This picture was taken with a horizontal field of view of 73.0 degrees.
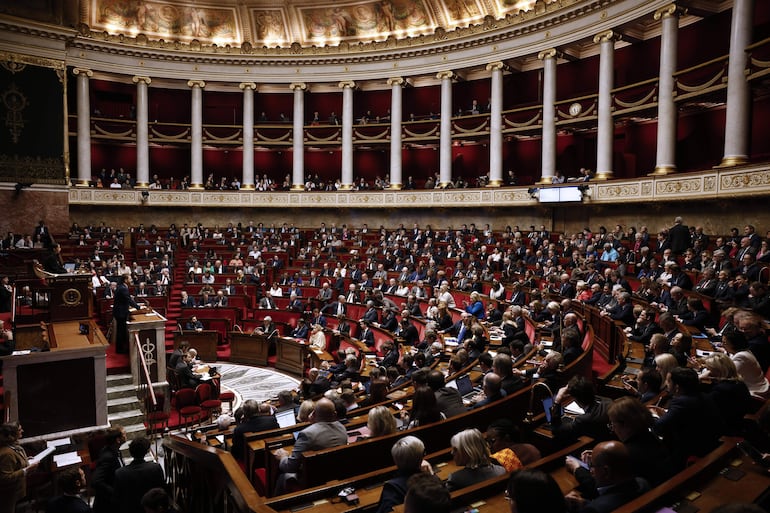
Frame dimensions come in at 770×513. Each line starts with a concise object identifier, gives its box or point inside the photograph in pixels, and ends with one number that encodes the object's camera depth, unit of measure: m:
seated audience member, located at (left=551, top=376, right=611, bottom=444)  4.23
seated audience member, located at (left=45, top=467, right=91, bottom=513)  4.49
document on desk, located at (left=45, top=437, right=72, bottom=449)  7.82
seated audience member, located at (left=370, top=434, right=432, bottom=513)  3.26
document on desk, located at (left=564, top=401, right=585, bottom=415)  5.24
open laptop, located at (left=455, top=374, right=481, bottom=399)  6.09
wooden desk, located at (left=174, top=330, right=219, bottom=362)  14.78
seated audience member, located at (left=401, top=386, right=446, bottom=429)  4.85
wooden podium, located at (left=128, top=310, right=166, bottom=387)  10.36
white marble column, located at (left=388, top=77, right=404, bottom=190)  26.31
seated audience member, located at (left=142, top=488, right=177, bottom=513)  3.91
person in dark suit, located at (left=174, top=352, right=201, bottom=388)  10.27
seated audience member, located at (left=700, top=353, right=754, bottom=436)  4.06
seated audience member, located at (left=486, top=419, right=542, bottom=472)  3.87
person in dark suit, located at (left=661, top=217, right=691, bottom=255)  13.11
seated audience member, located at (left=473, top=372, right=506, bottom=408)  5.23
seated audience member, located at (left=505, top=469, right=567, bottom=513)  2.40
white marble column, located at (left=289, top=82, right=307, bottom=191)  27.88
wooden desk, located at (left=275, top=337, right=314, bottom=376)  13.38
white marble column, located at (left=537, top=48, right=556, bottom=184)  21.81
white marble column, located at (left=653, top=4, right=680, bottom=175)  17.41
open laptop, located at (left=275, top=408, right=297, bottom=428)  5.96
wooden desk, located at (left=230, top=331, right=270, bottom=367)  14.66
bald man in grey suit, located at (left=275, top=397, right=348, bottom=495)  4.42
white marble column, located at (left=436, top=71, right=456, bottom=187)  25.11
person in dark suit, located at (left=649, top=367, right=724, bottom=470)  3.70
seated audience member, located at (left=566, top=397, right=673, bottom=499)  3.24
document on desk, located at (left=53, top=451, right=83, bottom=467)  6.65
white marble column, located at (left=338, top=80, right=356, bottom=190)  27.20
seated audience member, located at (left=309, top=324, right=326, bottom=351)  12.95
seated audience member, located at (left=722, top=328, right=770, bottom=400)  4.92
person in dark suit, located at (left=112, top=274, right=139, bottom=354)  11.12
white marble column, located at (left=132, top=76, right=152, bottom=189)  26.75
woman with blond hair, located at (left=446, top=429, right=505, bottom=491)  3.49
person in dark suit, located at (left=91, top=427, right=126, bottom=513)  4.99
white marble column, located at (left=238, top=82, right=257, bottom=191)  28.00
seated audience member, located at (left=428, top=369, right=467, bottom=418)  5.21
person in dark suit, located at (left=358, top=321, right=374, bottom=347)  12.28
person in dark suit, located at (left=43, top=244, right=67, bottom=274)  11.38
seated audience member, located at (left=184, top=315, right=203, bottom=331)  15.15
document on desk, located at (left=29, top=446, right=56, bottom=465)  5.86
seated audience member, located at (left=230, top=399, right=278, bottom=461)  5.55
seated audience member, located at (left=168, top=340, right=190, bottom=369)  10.51
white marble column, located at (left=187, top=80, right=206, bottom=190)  27.56
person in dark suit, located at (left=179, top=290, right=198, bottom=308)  16.52
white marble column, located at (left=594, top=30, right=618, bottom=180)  19.67
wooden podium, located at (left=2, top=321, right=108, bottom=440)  8.16
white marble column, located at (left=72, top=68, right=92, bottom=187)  25.23
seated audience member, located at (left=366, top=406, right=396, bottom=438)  4.52
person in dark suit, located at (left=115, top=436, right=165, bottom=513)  4.72
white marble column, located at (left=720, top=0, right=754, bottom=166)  14.60
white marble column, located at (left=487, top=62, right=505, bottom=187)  23.56
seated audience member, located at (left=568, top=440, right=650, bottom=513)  2.81
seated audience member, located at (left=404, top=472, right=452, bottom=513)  2.46
